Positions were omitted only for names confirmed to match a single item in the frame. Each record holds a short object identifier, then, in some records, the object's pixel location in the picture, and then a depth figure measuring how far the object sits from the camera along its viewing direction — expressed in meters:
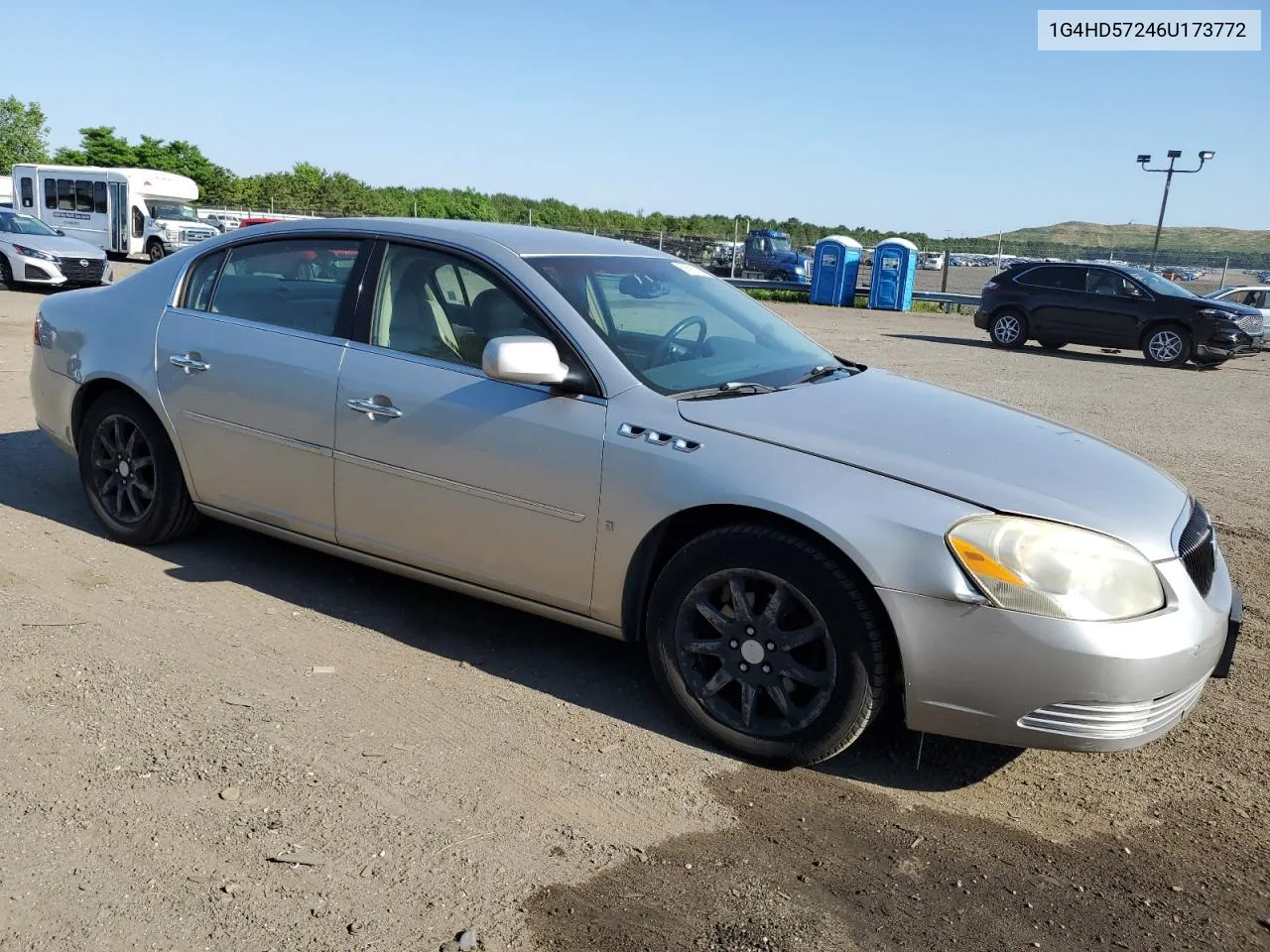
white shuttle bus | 30.89
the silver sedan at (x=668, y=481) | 3.05
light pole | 34.96
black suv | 17.50
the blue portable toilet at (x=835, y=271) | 29.81
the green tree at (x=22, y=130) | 71.56
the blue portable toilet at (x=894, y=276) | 29.03
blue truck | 40.06
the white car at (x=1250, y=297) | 20.86
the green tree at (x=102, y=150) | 60.72
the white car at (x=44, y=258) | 19.34
